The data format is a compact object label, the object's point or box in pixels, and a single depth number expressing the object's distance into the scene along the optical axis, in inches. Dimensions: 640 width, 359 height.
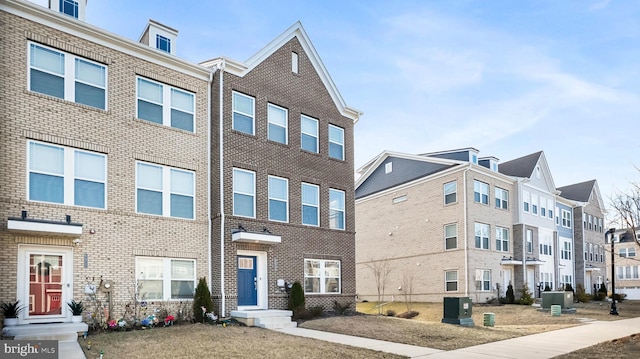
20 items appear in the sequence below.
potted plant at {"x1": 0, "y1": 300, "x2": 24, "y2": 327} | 508.3
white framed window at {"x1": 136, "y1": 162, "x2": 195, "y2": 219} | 657.0
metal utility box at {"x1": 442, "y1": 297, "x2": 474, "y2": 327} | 727.1
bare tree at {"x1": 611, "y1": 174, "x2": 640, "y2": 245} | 763.7
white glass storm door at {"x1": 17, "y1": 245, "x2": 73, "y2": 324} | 541.0
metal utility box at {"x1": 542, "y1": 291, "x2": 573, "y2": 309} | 1032.8
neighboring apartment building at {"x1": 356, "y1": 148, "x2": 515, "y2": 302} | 1270.9
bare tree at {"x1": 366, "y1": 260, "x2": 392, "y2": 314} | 1441.7
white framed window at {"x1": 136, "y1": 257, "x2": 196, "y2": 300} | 638.5
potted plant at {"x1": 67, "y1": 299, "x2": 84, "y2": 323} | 555.2
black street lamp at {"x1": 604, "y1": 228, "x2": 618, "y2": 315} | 989.8
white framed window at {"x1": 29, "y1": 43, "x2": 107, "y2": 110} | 577.9
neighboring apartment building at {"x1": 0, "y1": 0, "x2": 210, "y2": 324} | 551.2
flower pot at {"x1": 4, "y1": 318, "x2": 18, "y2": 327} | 506.0
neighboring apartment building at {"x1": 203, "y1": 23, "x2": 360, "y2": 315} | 721.6
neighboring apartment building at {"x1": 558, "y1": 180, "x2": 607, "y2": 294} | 1823.3
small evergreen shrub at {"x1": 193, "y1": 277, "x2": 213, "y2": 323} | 659.6
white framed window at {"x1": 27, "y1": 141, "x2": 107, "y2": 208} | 564.7
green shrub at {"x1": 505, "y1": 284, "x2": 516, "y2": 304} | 1286.9
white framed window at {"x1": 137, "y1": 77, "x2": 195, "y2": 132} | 671.1
